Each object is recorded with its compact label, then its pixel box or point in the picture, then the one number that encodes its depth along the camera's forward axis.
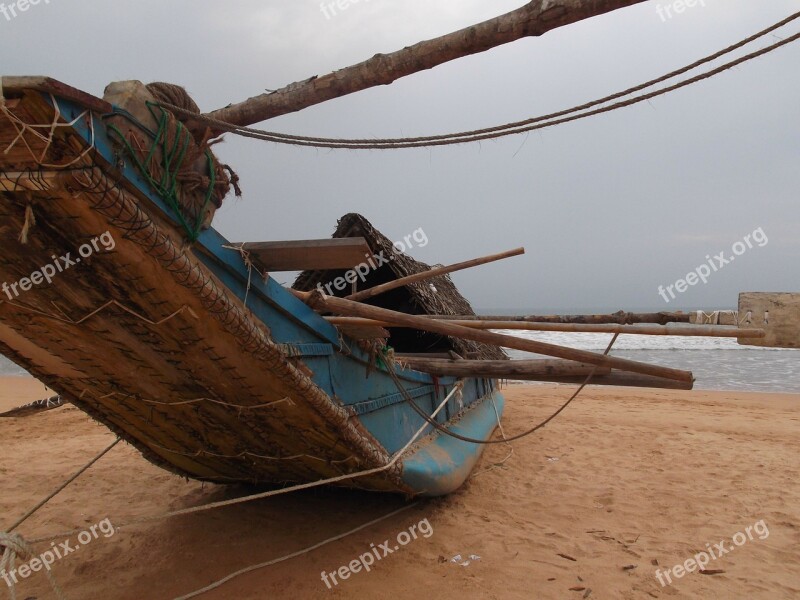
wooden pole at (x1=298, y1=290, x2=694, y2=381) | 2.99
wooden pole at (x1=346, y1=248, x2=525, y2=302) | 4.30
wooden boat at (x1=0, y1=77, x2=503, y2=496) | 1.82
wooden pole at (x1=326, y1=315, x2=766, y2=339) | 2.93
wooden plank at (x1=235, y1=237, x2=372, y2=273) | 2.59
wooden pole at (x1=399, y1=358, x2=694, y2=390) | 4.24
